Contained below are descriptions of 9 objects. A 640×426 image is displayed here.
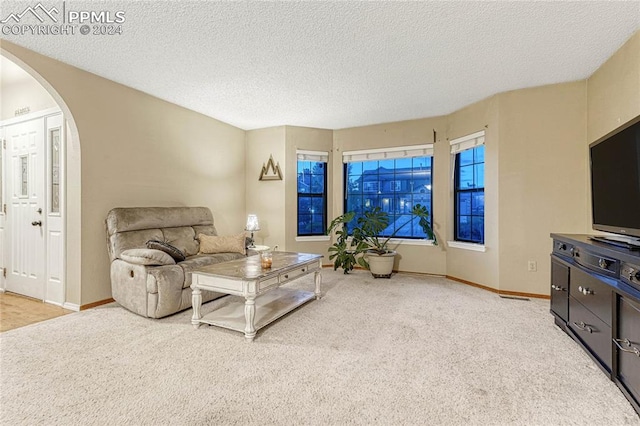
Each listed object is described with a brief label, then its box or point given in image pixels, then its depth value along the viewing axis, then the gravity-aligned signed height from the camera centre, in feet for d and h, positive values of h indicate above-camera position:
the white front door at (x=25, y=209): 11.18 +0.09
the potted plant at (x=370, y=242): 14.92 -1.63
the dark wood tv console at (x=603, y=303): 5.30 -1.98
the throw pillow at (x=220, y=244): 12.53 -1.40
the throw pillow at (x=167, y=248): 9.96 -1.25
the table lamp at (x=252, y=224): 15.87 -0.69
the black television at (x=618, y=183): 6.05 +0.64
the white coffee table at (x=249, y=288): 7.91 -2.13
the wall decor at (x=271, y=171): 17.00 +2.30
